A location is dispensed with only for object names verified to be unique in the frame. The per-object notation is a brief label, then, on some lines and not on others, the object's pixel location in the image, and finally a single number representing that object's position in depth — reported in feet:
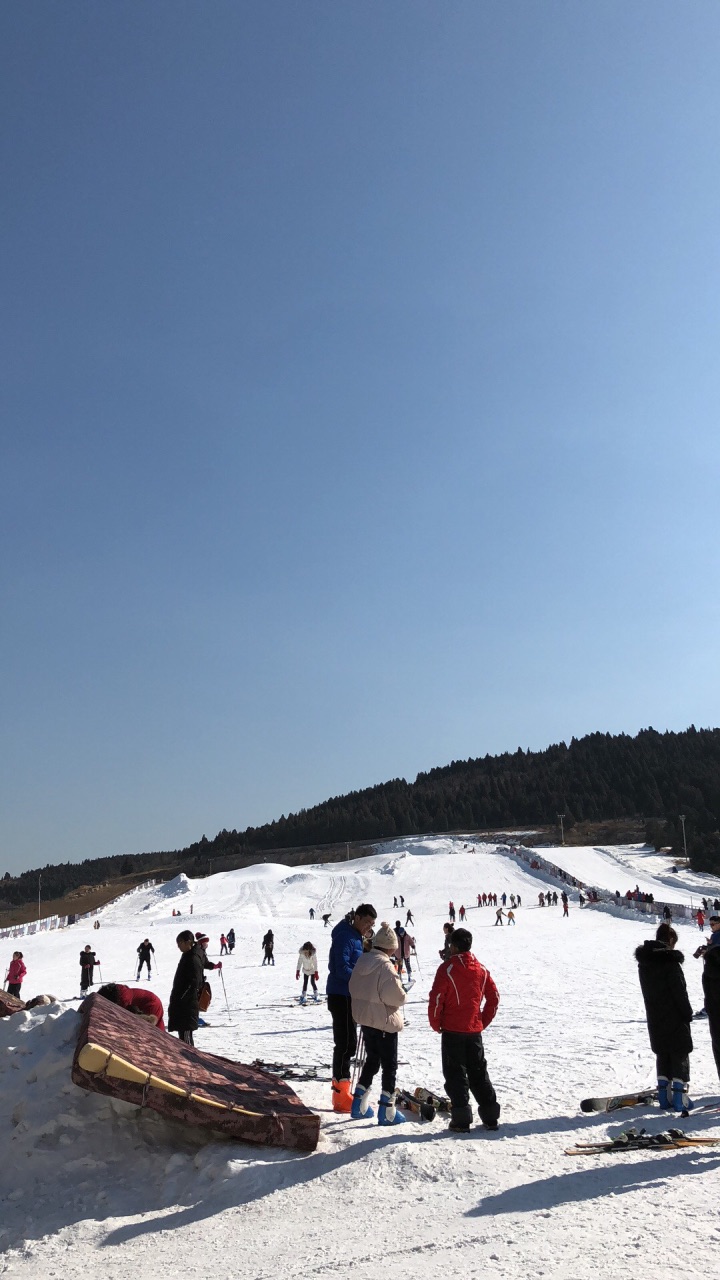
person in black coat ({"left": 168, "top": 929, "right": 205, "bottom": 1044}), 28.22
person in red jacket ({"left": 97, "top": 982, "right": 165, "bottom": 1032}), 22.72
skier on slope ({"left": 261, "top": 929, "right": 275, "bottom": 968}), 76.94
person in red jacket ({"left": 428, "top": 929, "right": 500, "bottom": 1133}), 18.81
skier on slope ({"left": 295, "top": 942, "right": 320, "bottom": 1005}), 50.00
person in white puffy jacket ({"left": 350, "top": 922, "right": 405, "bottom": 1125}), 19.38
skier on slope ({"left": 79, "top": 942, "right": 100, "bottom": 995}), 58.13
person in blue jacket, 21.03
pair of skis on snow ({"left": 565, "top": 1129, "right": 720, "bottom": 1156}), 16.93
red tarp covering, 17.85
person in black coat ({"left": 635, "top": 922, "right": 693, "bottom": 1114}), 20.62
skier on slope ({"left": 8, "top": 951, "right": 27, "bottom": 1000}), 52.80
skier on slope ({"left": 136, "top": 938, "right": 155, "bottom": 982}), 67.82
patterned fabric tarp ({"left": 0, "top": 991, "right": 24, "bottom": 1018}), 22.71
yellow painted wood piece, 17.60
